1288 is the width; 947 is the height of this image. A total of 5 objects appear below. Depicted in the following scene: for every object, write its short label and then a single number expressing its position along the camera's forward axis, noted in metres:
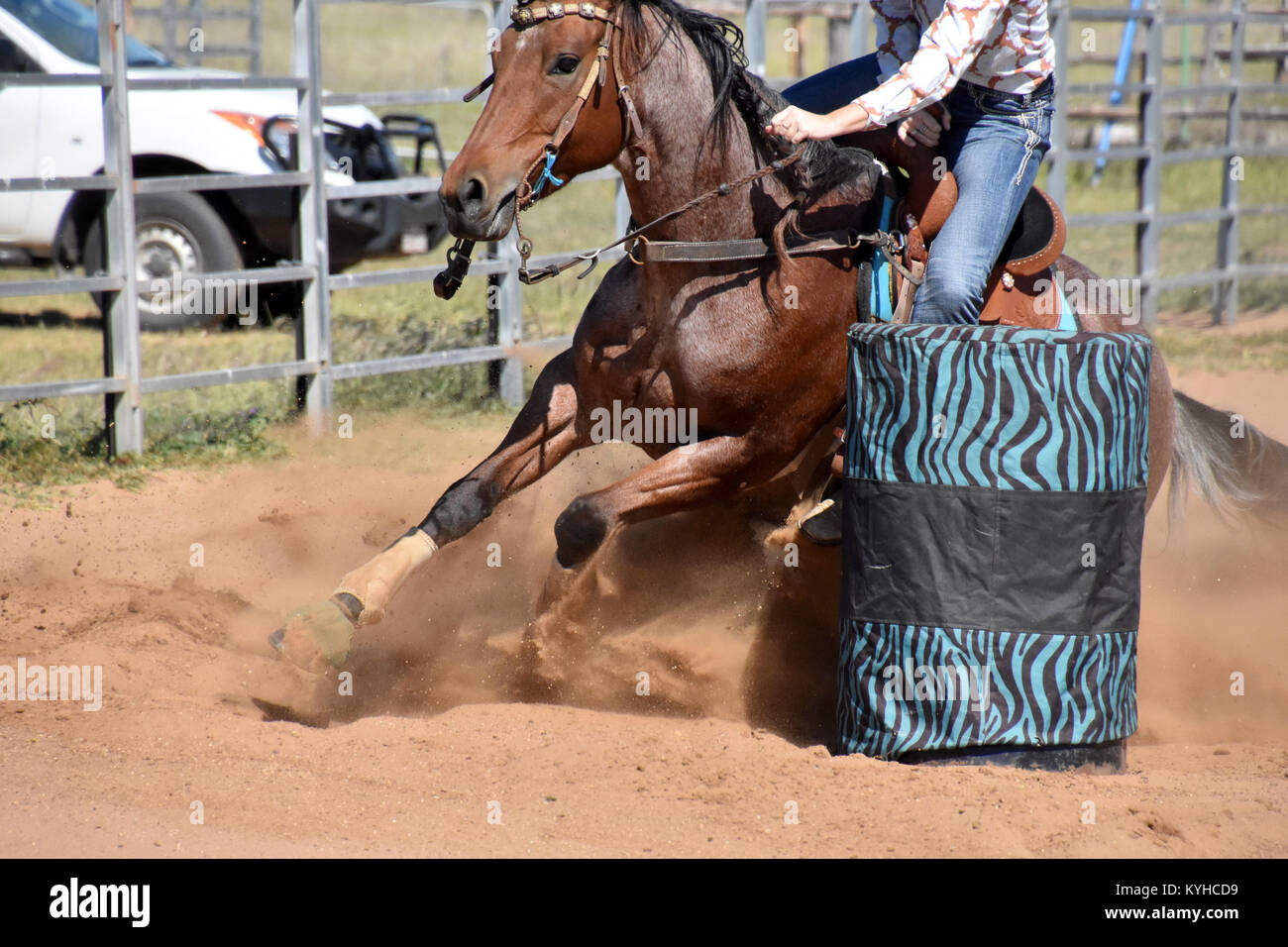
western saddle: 8.59
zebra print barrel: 7.34
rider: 7.68
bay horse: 7.78
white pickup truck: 18.22
